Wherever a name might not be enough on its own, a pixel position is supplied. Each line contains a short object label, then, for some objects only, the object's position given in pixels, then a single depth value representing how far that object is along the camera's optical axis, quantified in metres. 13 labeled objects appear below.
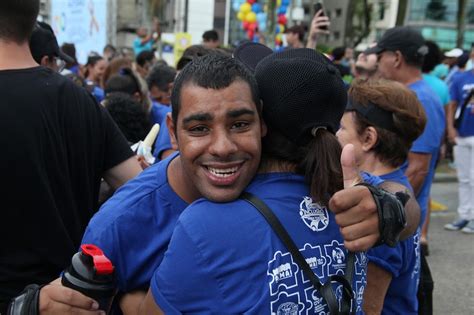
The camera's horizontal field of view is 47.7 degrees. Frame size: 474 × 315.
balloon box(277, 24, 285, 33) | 16.98
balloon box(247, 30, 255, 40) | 16.63
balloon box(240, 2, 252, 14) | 17.02
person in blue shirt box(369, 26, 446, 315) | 3.99
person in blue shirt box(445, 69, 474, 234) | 6.46
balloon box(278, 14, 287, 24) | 16.86
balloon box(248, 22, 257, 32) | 16.58
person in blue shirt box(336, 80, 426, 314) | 2.35
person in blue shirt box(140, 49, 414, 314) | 1.28
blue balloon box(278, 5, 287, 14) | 17.02
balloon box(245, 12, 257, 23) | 16.62
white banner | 8.89
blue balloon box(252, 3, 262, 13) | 17.34
